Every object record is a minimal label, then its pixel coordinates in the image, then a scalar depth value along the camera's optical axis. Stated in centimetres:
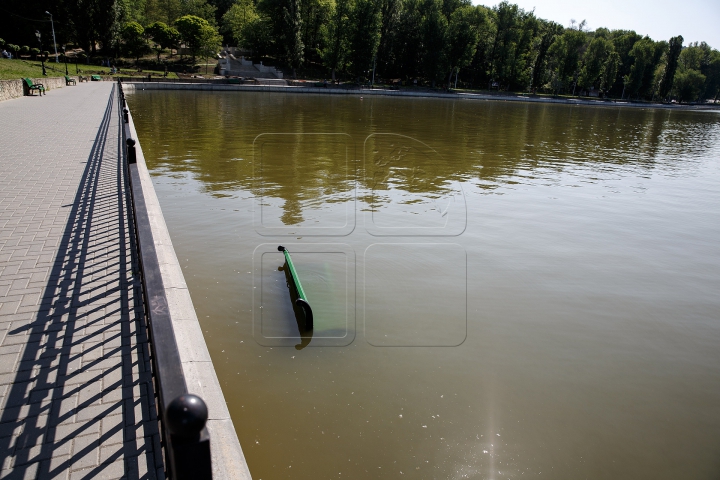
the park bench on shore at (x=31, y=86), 2547
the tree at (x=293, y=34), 6744
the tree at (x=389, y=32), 7694
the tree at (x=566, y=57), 7812
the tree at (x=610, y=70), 8456
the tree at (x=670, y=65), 8268
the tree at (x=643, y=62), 8388
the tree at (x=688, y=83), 9169
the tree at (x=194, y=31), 6465
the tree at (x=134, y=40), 6291
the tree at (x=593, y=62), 7953
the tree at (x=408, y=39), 7844
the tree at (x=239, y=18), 7525
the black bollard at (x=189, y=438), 154
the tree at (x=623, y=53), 8875
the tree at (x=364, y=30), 6775
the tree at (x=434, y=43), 7200
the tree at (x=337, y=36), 6819
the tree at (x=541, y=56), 7906
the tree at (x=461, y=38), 7194
